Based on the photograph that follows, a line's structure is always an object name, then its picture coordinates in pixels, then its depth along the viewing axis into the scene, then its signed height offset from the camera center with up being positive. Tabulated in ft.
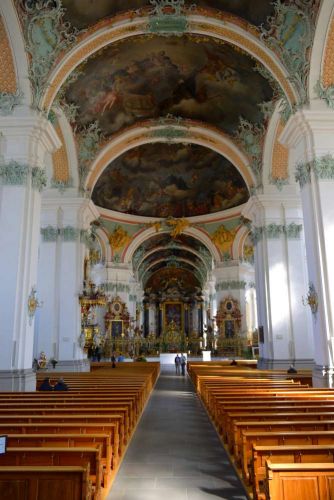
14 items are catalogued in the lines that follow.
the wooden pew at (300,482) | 9.93 -3.35
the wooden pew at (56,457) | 12.33 -3.29
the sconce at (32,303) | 33.65 +3.50
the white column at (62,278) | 50.60 +8.59
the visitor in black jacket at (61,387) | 28.40 -2.80
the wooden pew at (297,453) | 12.42 -3.35
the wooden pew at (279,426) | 15.70 -3.22
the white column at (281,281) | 49.55 +7.52
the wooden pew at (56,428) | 15.54 -3.09
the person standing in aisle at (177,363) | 72.69 -3.38
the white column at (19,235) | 31.58 +9.10
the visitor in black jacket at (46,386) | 29.96 -2.90
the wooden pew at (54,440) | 14.11 -3.20
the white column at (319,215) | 32.37 +10.40
